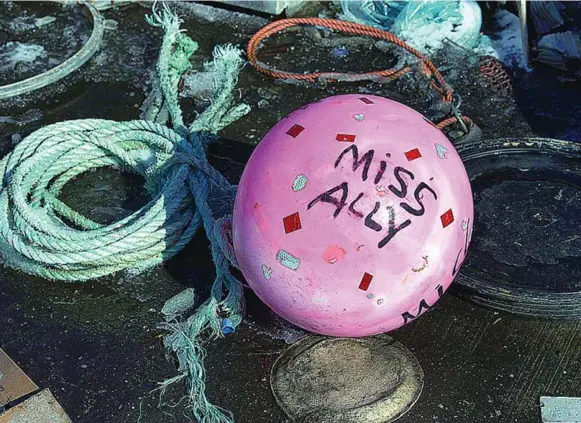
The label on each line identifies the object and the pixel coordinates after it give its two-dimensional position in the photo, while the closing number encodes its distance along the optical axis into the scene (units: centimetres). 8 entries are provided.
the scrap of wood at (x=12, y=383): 282
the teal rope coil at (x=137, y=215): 302
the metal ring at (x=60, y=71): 433
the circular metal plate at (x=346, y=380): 273
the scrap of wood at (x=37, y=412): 271
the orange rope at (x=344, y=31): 429
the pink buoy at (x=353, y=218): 247
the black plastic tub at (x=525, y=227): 304
